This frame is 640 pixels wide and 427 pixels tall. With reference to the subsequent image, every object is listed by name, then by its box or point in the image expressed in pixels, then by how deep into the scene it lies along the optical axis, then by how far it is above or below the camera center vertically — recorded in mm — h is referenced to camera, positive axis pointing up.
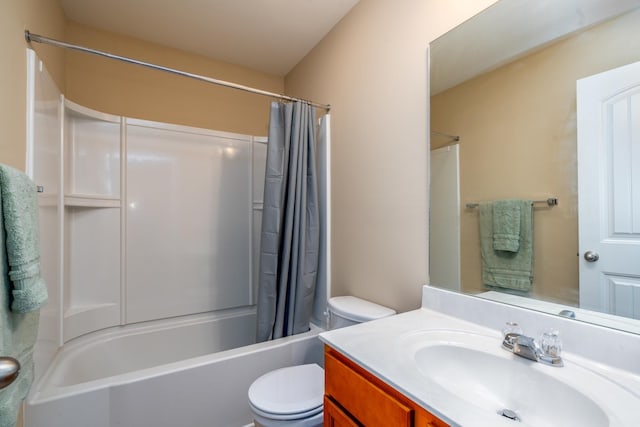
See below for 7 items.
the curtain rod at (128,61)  1242 +780
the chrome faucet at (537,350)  794 -378
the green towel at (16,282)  762 -179
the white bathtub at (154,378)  1229 -820
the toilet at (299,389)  1149 -762
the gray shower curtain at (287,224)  1784 -50
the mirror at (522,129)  873 +318
